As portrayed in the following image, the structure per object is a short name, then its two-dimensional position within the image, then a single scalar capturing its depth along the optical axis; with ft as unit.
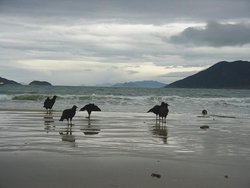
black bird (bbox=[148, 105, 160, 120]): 54.32
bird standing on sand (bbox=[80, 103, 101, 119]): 58.44
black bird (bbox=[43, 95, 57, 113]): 70.13
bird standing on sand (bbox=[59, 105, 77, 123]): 44.75
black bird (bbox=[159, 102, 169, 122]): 52.44
